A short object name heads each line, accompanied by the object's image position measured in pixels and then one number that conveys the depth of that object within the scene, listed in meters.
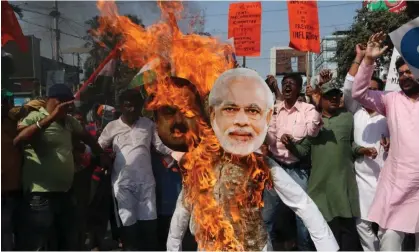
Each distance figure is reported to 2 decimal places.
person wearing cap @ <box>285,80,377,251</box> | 4.86
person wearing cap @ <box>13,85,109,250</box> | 4.69
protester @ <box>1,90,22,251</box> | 4.73
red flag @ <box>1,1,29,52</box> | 5.04
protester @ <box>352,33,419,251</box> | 3.96
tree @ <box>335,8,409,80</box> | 14.21
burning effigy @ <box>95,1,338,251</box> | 3.23
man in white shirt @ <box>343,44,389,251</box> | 4.82
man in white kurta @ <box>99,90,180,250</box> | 5.10
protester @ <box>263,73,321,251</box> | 4.84
